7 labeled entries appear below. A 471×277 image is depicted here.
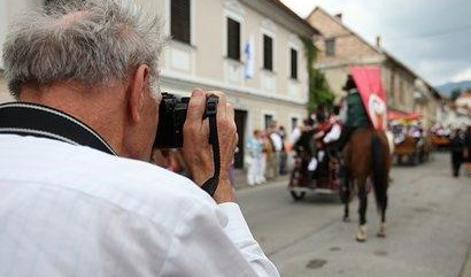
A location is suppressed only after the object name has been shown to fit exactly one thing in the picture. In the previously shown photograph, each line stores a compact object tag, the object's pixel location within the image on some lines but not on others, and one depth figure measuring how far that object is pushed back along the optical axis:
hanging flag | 18.36
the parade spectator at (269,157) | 16.55
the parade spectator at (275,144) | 17.06
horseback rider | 8.27
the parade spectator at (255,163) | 15.71
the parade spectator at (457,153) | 18.75
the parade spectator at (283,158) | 18.38
